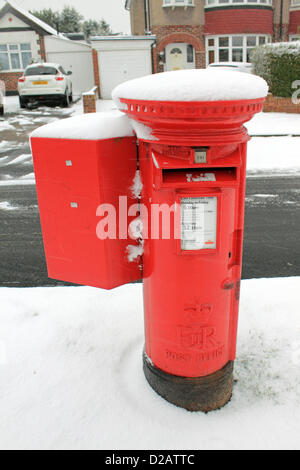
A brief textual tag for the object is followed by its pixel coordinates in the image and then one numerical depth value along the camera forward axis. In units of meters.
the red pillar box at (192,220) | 1.74
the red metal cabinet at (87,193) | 2.09
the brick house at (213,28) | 21.25
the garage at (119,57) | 20.22
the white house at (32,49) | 22.36
